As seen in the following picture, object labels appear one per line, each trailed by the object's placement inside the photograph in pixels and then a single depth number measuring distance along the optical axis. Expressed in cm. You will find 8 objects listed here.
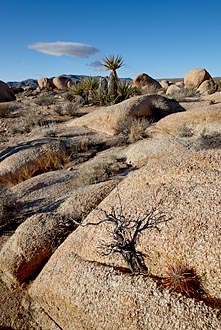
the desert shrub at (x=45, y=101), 2334
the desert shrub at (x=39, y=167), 997
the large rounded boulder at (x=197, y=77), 3491
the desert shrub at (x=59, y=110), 1839
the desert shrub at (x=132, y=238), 445
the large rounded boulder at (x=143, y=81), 3585
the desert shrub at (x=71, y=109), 1801
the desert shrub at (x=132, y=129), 1181
